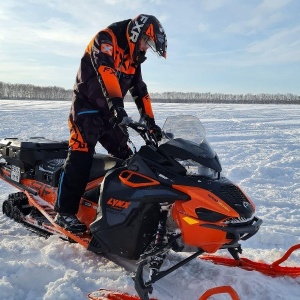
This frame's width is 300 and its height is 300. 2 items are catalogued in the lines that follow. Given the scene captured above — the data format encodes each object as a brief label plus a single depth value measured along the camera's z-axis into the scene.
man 2.96
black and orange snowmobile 2.40
